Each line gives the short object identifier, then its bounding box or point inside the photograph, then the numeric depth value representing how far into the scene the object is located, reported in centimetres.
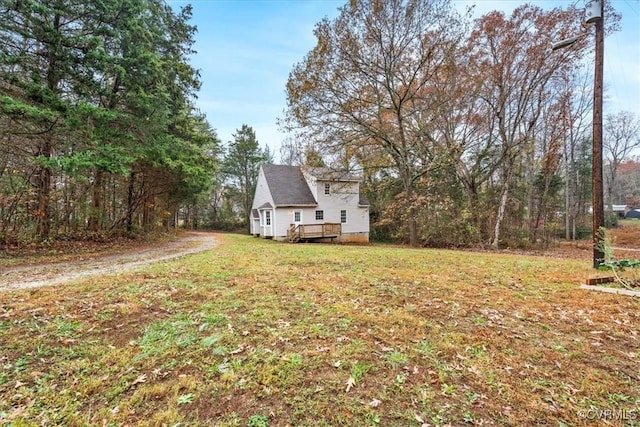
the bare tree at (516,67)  1460
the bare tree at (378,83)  1376
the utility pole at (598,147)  712
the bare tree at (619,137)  2527
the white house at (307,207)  2117
